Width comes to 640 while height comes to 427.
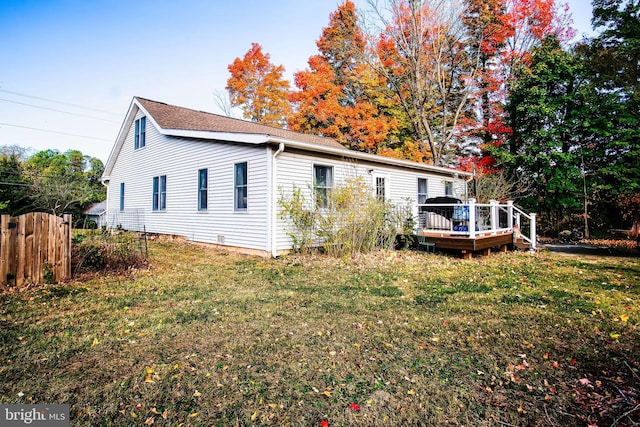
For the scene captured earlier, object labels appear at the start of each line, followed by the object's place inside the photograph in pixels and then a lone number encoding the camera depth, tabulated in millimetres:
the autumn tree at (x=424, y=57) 16547
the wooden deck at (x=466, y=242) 8602
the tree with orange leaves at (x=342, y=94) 19953
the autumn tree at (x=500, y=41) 17172
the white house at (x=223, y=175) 8891
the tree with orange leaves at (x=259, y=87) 22109
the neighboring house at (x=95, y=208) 27425
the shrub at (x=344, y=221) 8336
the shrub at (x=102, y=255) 6273
